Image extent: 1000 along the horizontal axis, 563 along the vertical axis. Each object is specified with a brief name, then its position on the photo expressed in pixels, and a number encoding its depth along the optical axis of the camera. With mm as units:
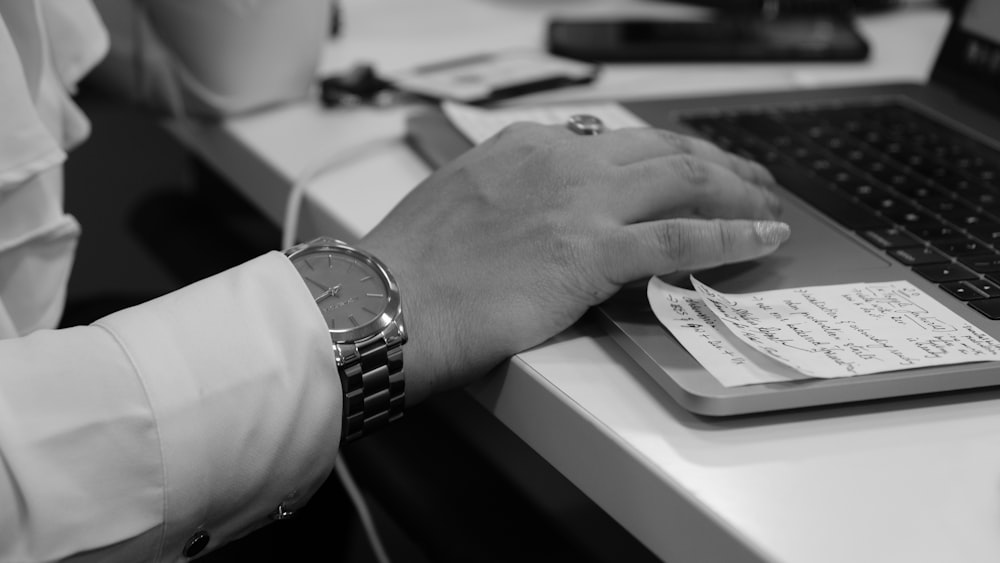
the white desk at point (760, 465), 350
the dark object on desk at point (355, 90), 749
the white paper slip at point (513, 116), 641
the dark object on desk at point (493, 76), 751
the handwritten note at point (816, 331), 416
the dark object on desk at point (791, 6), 1044
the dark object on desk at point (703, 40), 900
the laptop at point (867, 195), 420
